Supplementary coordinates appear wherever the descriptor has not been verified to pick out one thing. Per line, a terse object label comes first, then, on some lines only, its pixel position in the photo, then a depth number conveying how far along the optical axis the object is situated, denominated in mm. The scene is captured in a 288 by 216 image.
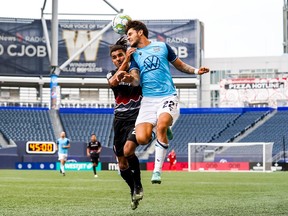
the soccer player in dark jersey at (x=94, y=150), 29281
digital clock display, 45594
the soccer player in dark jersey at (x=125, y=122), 9367
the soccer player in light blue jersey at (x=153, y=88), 8664
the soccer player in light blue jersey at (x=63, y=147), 29553
